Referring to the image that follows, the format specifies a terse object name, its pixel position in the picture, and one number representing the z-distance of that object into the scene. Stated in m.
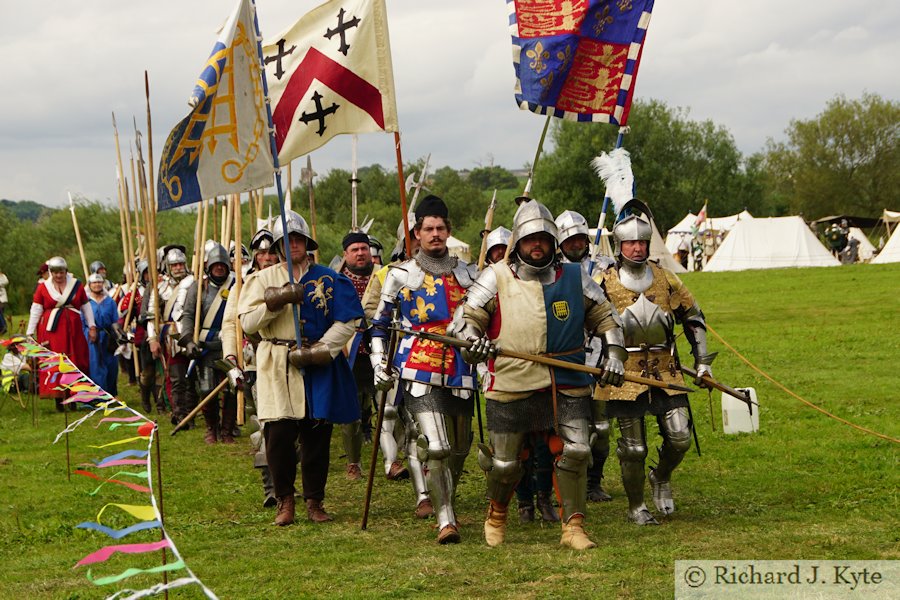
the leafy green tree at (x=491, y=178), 91.88
